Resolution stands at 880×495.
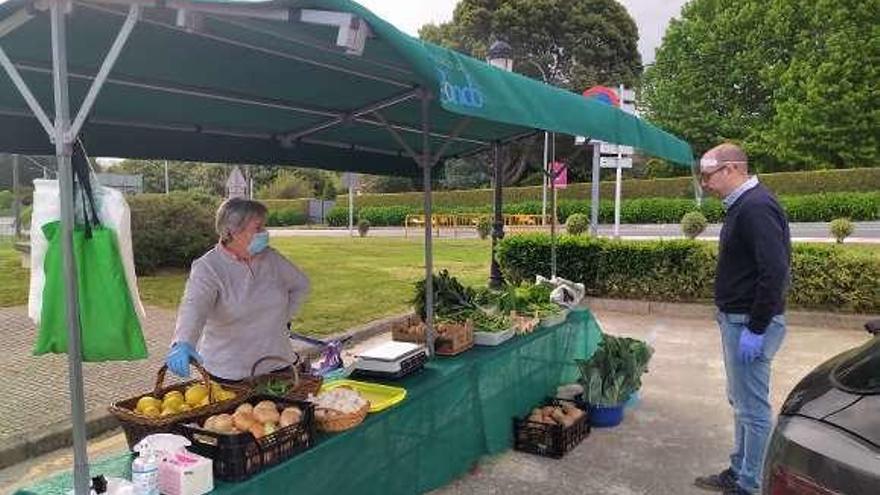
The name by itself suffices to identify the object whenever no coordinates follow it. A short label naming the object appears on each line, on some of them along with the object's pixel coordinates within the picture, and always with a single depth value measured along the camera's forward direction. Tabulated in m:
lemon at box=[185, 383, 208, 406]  2.99
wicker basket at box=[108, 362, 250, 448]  2.68
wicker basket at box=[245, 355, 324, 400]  3.25
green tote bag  2.38
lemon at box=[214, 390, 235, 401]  3.04
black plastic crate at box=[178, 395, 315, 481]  2.54
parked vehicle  1.60
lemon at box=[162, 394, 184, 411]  2.90
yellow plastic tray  3.51
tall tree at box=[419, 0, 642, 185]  42.22
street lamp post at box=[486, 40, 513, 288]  7.67
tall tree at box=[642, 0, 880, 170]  32.19
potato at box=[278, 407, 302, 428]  2.83
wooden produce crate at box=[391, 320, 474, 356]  4.50
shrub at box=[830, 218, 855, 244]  18.66
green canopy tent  2.31
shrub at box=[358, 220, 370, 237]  33.59
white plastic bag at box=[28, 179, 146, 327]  2.41
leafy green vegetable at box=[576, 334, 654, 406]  5.29
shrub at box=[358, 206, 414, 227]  41.36
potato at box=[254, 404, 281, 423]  2.82
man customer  3.57
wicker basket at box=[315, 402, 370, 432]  3.10
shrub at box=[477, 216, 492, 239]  28.33
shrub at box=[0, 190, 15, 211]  42.50
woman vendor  3.34
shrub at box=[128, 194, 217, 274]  14.40
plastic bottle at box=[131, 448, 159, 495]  2.33
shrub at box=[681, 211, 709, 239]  22.39
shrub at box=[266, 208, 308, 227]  47.75
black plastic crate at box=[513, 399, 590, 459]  4.69
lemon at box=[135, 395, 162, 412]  2.85
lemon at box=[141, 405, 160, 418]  2.79
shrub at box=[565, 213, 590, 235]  22.58
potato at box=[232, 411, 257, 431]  2.75
